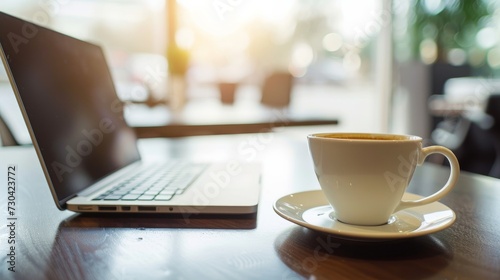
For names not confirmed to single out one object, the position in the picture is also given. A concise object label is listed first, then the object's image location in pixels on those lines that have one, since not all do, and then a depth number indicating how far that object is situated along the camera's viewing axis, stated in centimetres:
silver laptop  45
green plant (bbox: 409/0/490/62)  329
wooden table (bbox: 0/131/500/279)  33
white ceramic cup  39
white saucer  36
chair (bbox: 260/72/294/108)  291
